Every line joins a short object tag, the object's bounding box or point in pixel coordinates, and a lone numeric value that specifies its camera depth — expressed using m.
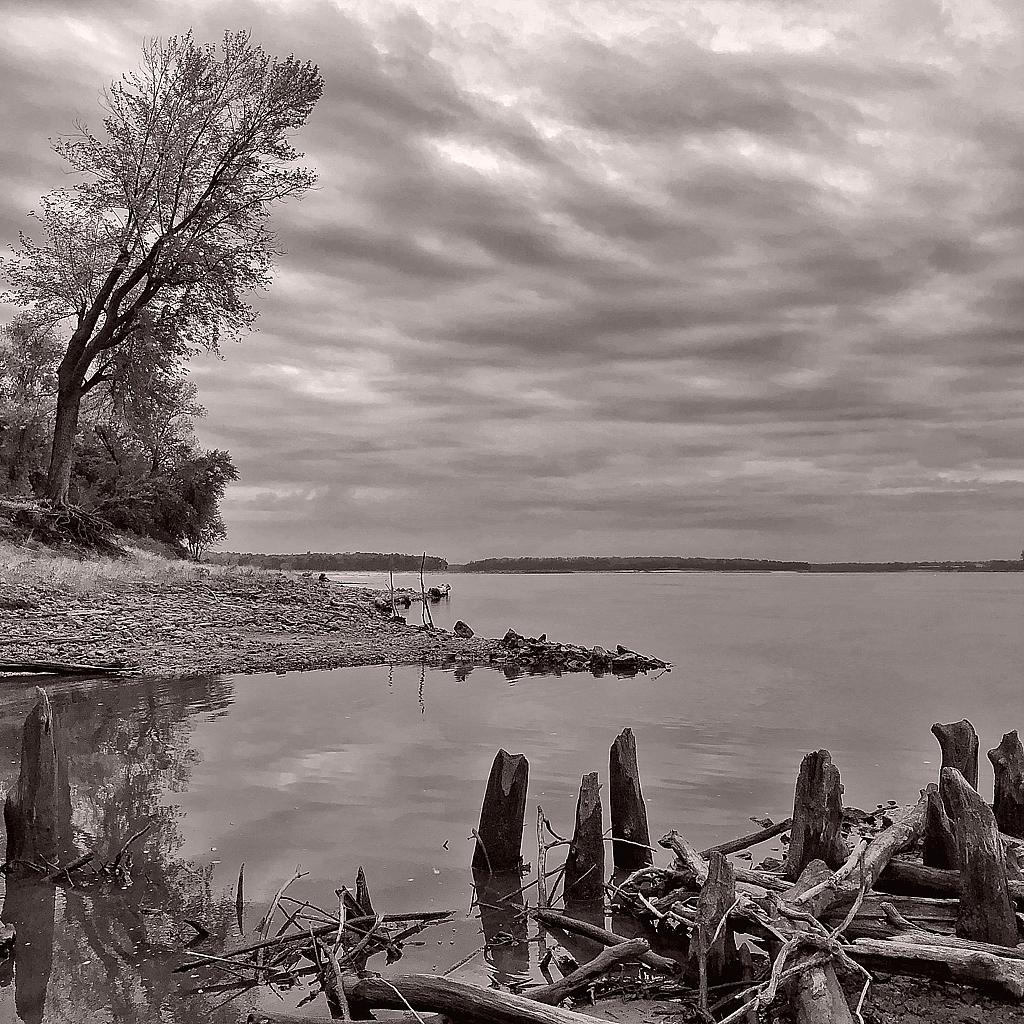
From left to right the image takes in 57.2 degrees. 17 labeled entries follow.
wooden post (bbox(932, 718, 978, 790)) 9.41
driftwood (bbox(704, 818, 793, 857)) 8.62
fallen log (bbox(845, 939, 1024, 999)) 5.10
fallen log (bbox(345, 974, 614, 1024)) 4.66
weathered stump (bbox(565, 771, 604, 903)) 8.38
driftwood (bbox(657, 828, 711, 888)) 6.86
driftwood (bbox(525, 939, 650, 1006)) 5.36
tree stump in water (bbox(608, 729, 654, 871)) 9.16
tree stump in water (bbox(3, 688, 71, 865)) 8.42
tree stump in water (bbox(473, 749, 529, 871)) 8.88
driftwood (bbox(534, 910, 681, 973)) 5.79
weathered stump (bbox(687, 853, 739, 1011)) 5.55
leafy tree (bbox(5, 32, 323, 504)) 38.22
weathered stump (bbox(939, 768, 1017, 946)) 5.75
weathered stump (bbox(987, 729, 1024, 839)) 9.06
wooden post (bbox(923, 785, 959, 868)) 7.00
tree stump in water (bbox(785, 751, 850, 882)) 7.19
